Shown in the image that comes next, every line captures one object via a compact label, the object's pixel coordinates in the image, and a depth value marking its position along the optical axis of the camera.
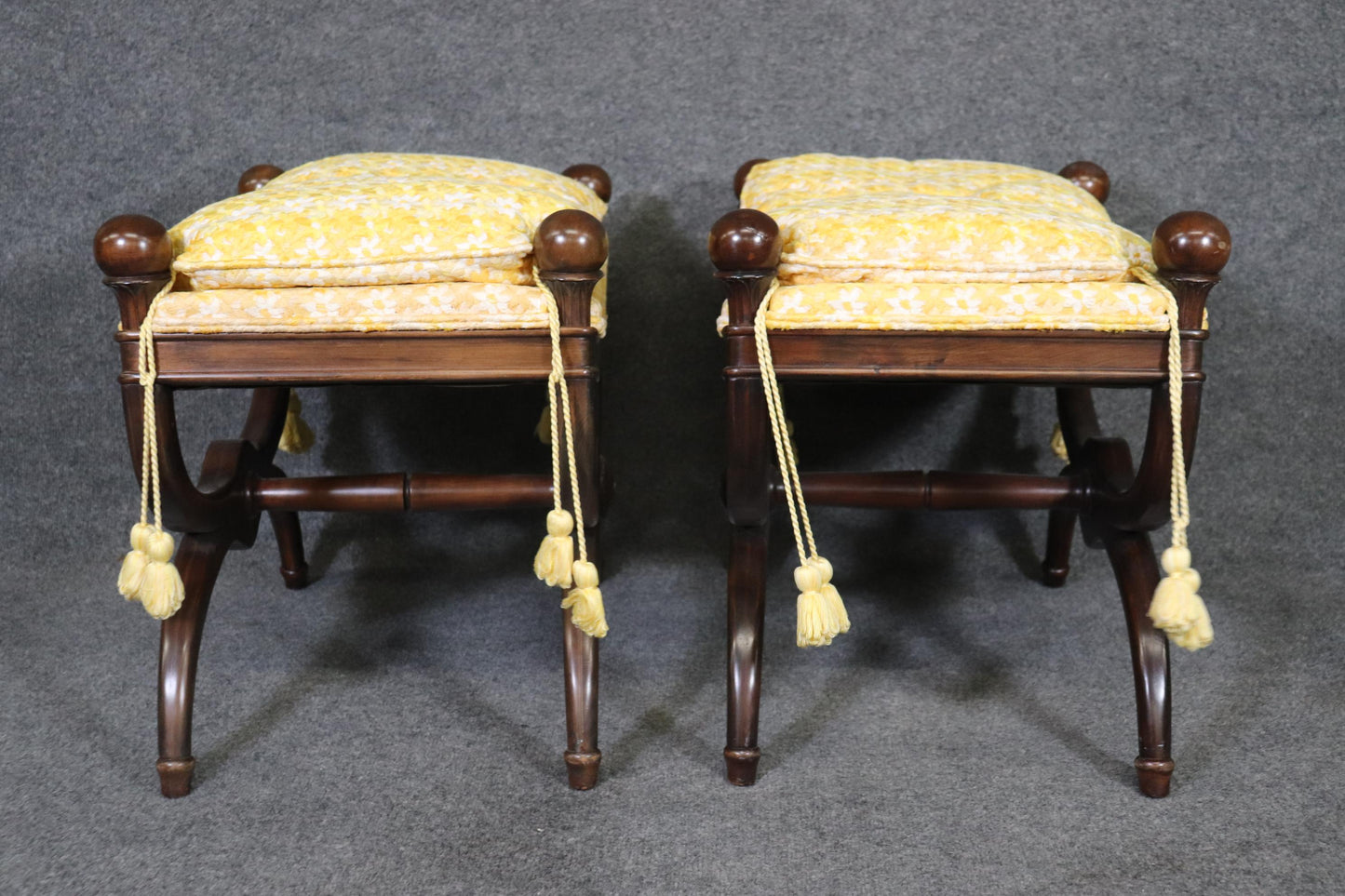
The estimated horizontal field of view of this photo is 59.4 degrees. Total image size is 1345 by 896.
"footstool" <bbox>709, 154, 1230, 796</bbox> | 0.95
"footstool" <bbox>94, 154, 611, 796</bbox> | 0.98
